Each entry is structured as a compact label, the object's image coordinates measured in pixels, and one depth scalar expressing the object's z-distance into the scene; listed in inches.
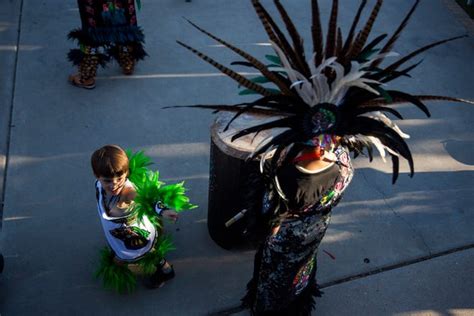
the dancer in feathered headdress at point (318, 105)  77.5
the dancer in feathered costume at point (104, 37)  166.6
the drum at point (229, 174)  110.3
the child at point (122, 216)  98.3
